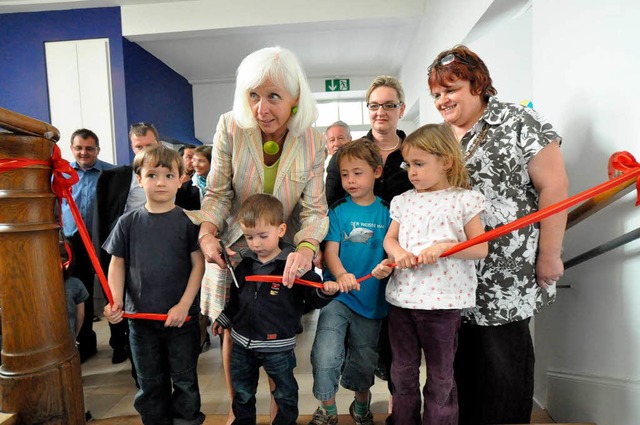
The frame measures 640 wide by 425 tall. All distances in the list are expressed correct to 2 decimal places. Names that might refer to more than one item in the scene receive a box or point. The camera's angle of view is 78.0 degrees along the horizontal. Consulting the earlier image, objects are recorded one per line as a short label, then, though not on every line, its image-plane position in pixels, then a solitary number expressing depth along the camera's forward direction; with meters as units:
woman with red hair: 1.41
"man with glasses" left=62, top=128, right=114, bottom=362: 3.17
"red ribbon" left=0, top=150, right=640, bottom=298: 1.20
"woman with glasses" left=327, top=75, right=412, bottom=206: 1.87
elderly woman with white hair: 1.47
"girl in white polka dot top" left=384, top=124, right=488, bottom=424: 1.39
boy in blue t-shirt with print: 1.62
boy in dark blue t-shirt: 1.55
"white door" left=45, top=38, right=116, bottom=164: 5.37
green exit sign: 8.00
